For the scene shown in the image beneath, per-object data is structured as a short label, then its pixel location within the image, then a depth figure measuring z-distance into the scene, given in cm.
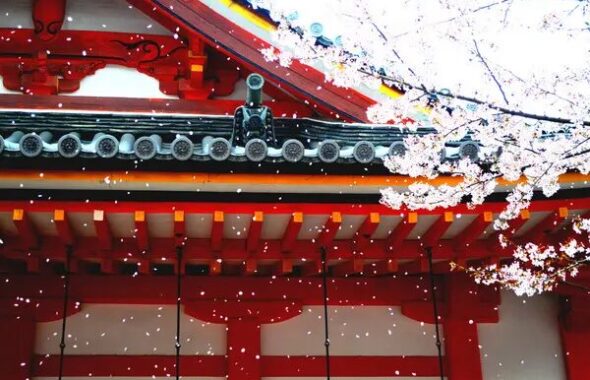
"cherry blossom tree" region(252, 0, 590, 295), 468
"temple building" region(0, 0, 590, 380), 597
